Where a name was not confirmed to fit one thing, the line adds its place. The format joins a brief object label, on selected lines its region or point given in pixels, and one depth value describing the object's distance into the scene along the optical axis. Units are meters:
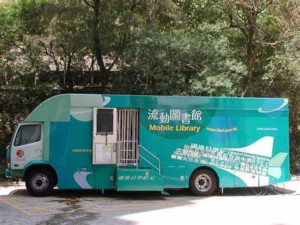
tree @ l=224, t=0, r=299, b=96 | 14.71
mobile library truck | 10.52
